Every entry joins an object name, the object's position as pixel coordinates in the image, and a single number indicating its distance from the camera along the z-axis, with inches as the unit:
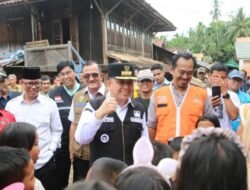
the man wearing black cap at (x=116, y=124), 130.0
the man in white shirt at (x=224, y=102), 169.0
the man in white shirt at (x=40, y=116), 164.4
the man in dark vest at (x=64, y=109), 197.6
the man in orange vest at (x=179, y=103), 143.0
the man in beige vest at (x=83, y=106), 174.1
